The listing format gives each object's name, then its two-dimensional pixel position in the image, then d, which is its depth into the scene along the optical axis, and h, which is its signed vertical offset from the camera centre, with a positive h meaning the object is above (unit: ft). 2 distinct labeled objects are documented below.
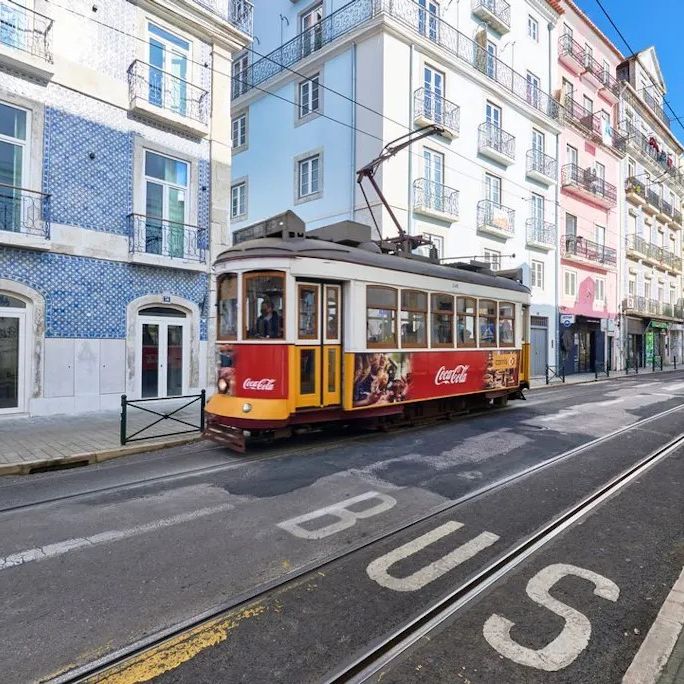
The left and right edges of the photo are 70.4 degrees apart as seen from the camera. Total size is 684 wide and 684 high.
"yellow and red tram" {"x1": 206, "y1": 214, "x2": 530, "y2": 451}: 24.61 +0.64
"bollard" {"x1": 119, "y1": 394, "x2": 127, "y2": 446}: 25.88 -4.41
